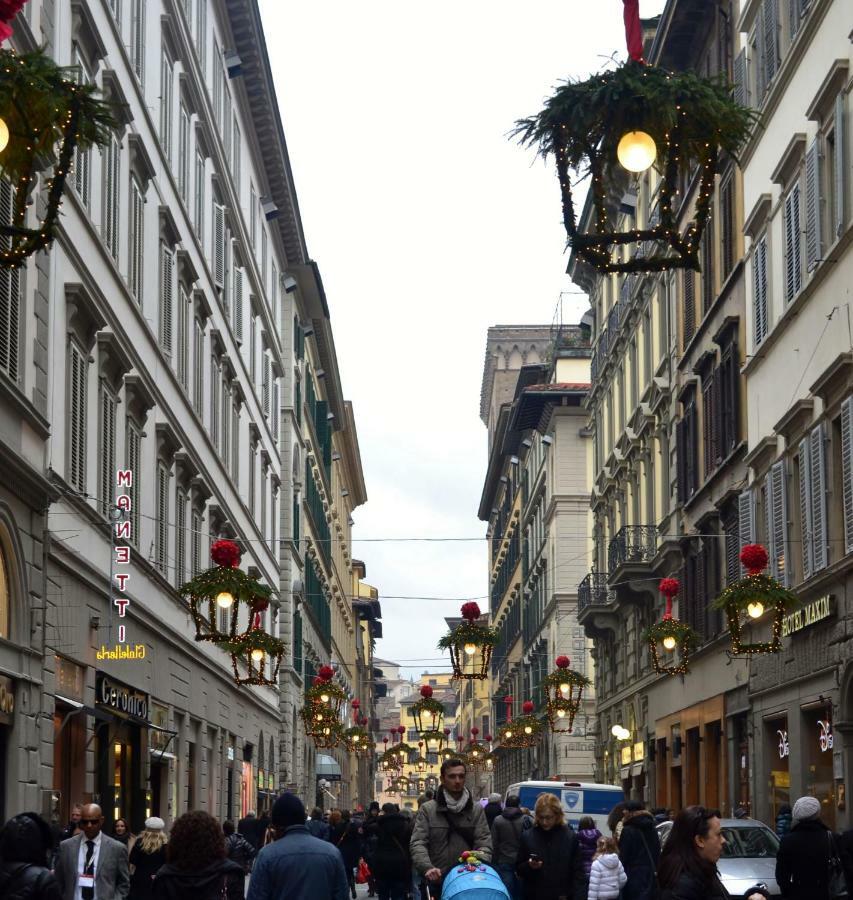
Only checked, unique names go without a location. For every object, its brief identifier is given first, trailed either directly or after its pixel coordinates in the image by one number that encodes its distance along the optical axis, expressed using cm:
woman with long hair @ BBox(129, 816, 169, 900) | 1664
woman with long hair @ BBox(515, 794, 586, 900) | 1686
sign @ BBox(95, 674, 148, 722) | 2591
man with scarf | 1430
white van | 3319
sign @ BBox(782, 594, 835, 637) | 2706
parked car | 2048
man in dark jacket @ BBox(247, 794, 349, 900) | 1030
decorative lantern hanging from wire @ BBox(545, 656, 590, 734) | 4694
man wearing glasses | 1590
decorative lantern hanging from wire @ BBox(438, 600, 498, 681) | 3484
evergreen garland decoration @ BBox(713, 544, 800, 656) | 2698
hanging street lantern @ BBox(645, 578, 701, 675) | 3450
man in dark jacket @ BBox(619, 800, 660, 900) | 1731
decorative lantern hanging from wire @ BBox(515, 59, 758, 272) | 1036
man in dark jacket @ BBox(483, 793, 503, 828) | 2623
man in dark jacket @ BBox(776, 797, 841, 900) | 1450
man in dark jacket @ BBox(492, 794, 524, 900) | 2002
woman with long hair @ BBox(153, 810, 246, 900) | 963
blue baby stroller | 1242
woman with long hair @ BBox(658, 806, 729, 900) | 811
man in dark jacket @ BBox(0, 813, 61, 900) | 910
